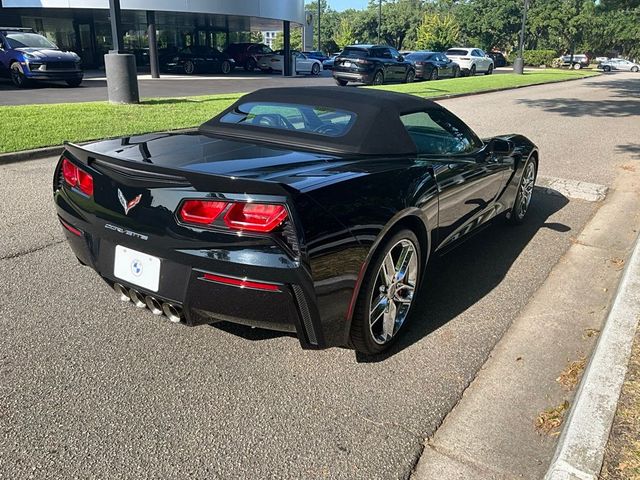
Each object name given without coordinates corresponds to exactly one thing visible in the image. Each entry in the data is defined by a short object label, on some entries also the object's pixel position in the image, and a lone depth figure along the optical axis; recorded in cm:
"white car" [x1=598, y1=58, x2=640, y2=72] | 5975
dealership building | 2620
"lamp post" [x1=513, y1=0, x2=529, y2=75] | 3356
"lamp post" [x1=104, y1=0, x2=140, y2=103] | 1137
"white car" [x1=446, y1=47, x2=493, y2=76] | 3294
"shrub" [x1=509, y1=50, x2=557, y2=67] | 5403
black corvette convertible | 249
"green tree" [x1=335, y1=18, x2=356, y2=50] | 6412
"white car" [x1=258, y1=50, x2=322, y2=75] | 3241
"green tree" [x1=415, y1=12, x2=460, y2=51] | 5103
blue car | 1619
